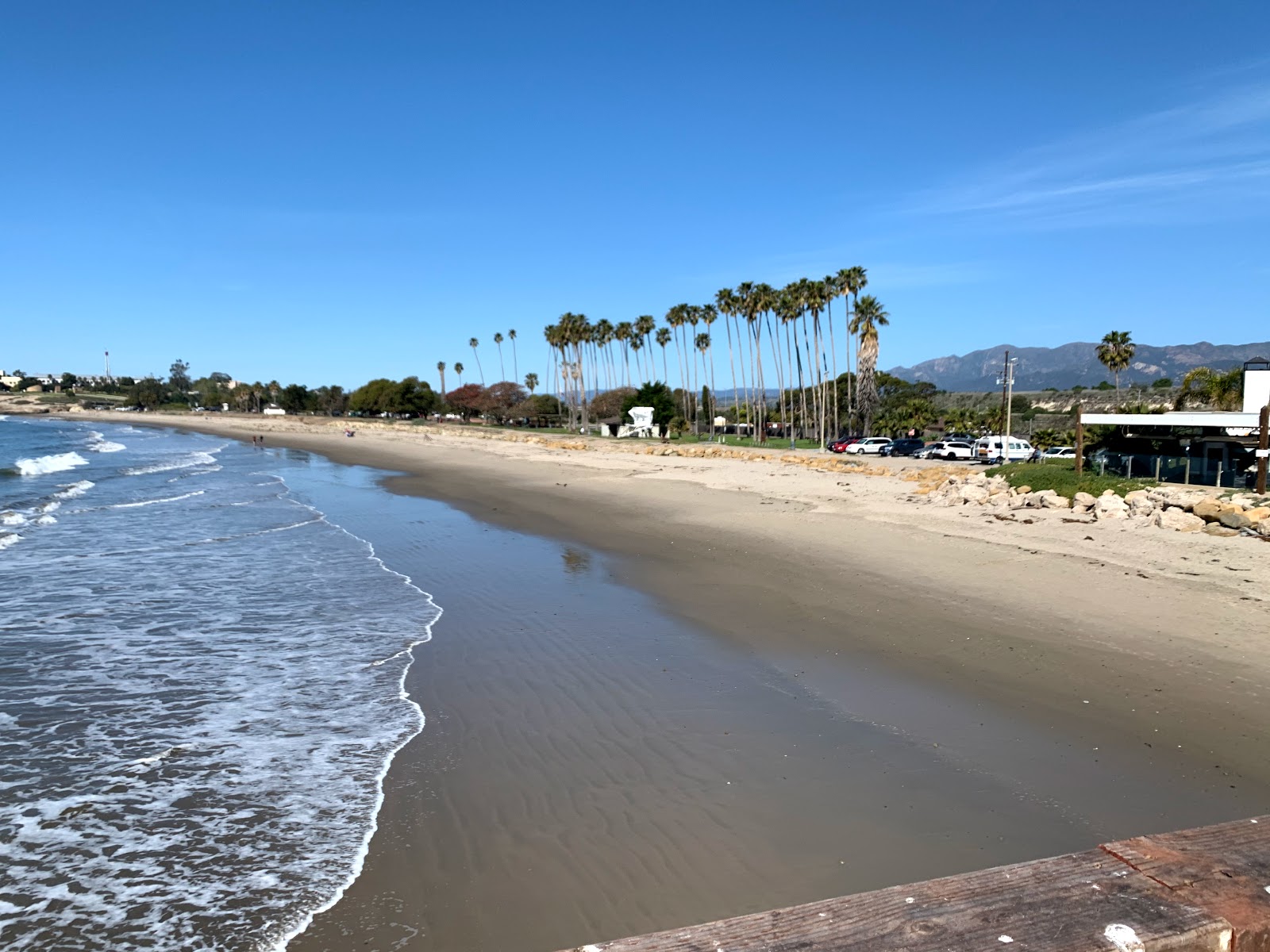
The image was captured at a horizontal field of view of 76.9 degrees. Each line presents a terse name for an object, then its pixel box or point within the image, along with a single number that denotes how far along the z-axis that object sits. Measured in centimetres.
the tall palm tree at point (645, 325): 8956
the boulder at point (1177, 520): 1645
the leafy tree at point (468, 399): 11662
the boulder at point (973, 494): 2195
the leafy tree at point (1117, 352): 5350
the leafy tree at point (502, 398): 10900
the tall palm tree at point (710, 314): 7688
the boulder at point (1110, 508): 1811
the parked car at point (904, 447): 4875
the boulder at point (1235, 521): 1583
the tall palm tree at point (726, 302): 6988
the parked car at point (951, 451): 4422
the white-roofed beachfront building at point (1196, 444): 2156
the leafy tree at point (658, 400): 7912
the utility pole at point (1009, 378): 4675
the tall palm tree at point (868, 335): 5700
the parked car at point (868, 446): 4959
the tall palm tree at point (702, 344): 8506
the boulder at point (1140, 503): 1803
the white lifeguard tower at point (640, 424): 7538
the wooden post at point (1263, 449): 1927
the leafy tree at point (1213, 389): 3494
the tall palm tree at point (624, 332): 9306
